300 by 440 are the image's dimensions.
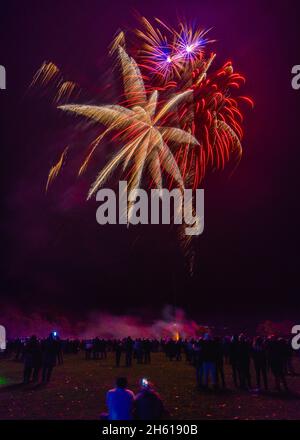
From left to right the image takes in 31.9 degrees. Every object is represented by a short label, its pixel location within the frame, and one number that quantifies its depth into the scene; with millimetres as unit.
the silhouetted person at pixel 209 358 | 16141
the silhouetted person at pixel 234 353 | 16875
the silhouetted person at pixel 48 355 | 18234
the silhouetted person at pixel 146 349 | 28562
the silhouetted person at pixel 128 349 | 25500
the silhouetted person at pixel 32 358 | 18172
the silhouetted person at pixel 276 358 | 15781
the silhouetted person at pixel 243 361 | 16484
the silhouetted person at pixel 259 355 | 16281
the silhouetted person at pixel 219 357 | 16359
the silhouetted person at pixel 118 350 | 25741
